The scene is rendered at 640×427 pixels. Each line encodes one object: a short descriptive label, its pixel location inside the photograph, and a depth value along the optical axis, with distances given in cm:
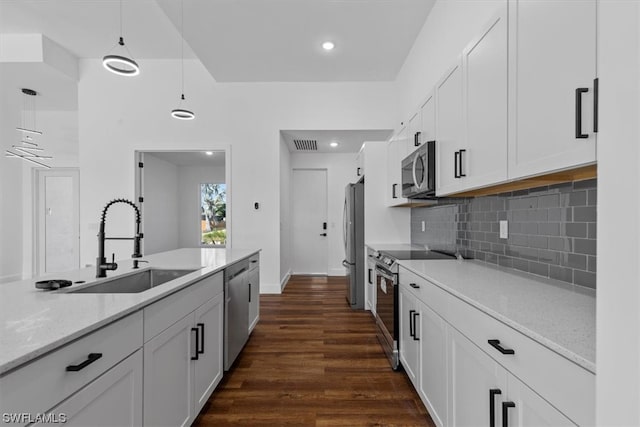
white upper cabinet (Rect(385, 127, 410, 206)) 325
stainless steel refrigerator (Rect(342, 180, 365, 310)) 400
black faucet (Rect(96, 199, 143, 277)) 161
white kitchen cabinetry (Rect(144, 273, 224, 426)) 124
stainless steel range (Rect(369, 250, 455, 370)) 232
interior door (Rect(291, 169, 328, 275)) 634
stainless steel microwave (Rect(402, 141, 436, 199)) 225
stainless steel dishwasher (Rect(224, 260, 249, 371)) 217
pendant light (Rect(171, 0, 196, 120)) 312
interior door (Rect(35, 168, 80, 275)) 577
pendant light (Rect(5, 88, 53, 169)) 470
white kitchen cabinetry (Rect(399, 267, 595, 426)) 75
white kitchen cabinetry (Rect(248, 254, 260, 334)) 289
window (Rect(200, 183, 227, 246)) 829
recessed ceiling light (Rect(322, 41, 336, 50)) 371
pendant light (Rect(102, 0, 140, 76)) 248
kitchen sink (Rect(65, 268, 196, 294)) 154
